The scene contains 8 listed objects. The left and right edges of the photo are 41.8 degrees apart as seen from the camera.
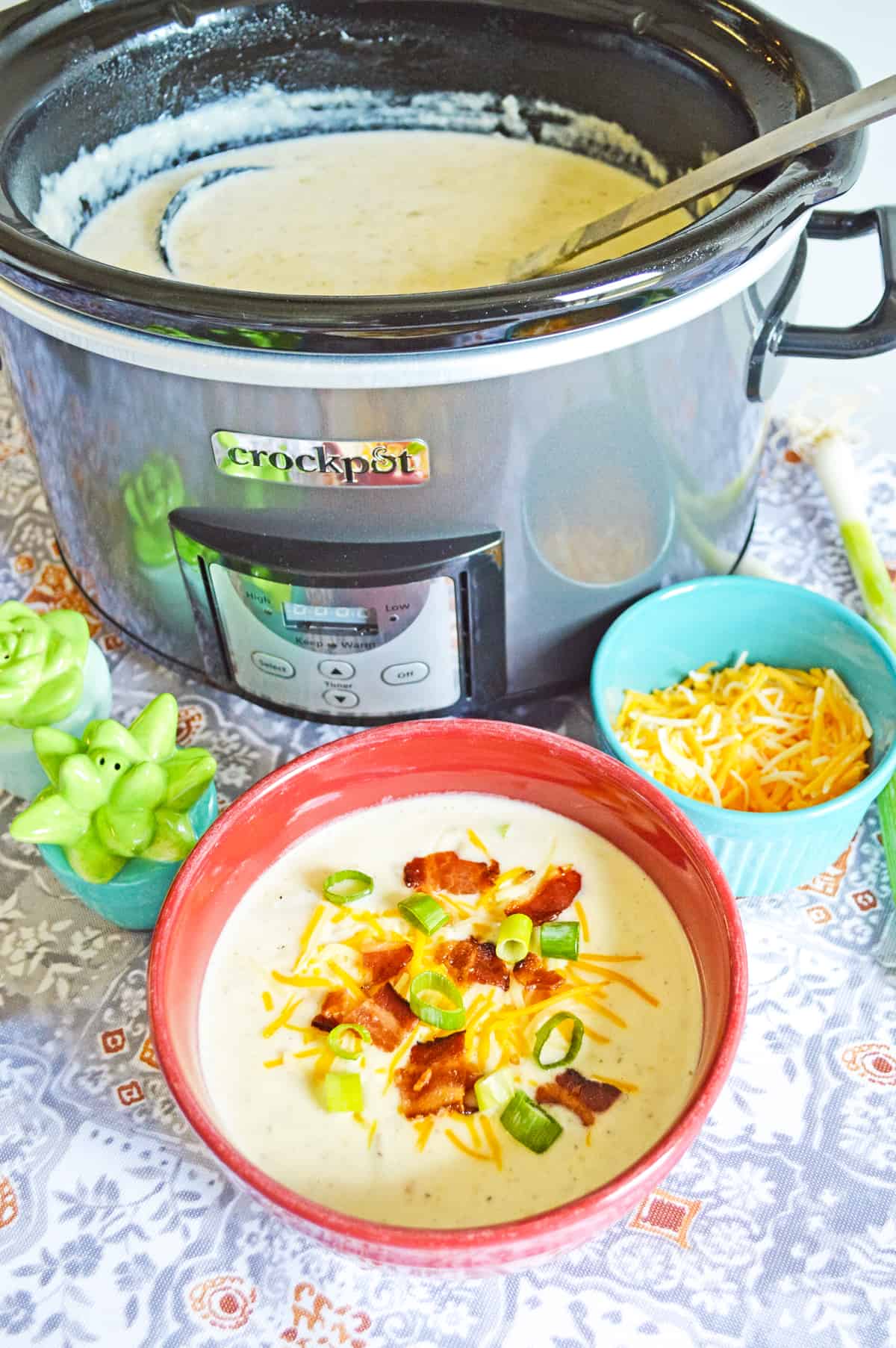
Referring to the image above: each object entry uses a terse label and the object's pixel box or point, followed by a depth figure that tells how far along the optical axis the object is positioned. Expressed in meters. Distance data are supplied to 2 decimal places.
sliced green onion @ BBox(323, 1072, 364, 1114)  0.71
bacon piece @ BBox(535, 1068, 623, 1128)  0.70
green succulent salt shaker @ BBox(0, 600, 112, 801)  0.84
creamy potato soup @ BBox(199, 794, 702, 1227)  0.69
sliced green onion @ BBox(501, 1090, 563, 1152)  0.69
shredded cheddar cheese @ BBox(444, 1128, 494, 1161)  0.70
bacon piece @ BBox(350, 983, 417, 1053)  0.74
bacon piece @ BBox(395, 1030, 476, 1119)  0.71
